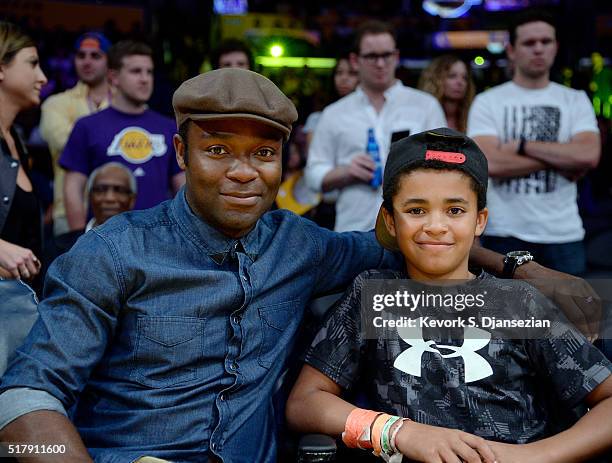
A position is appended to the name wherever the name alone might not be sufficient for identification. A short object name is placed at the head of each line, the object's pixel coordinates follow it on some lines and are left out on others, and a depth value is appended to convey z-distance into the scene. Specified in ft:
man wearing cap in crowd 17.19
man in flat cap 6.58
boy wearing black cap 6.58
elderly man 13.05
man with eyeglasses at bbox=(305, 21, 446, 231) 13.78
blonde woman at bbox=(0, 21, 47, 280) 10.42
